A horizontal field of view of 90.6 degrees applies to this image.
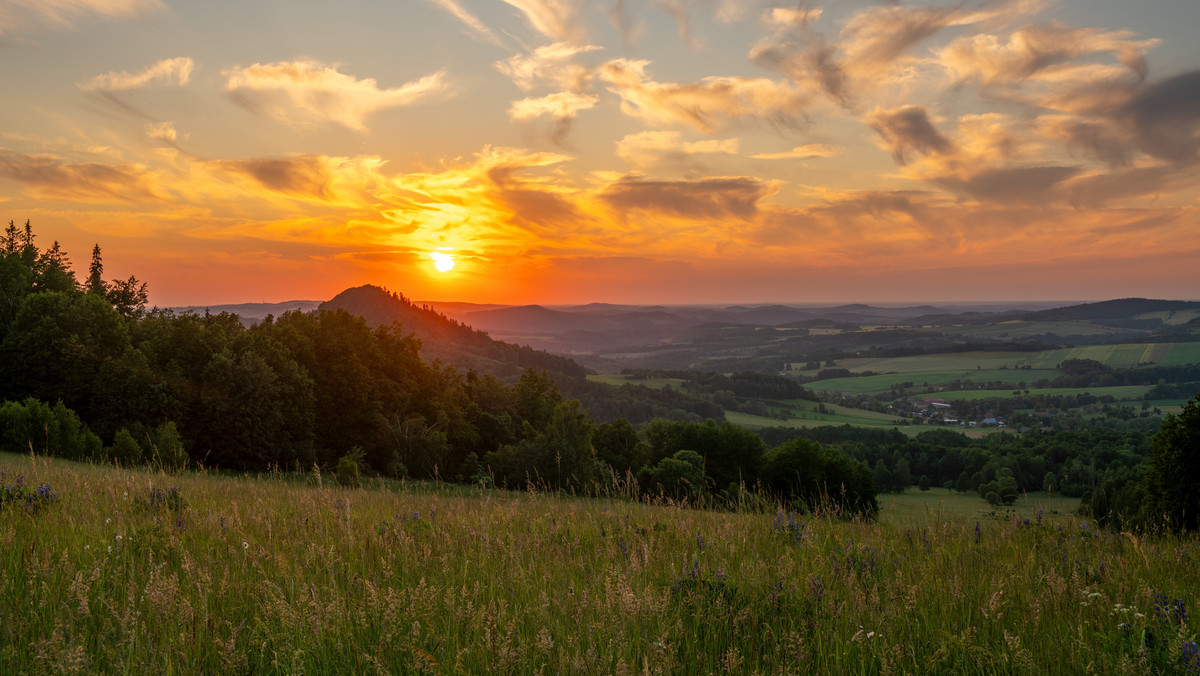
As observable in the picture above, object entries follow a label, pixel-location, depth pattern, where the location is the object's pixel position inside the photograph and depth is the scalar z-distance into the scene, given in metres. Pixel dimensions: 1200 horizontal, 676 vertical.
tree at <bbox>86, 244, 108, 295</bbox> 71.56
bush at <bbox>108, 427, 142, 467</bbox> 28.45
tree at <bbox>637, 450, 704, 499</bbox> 49.06
